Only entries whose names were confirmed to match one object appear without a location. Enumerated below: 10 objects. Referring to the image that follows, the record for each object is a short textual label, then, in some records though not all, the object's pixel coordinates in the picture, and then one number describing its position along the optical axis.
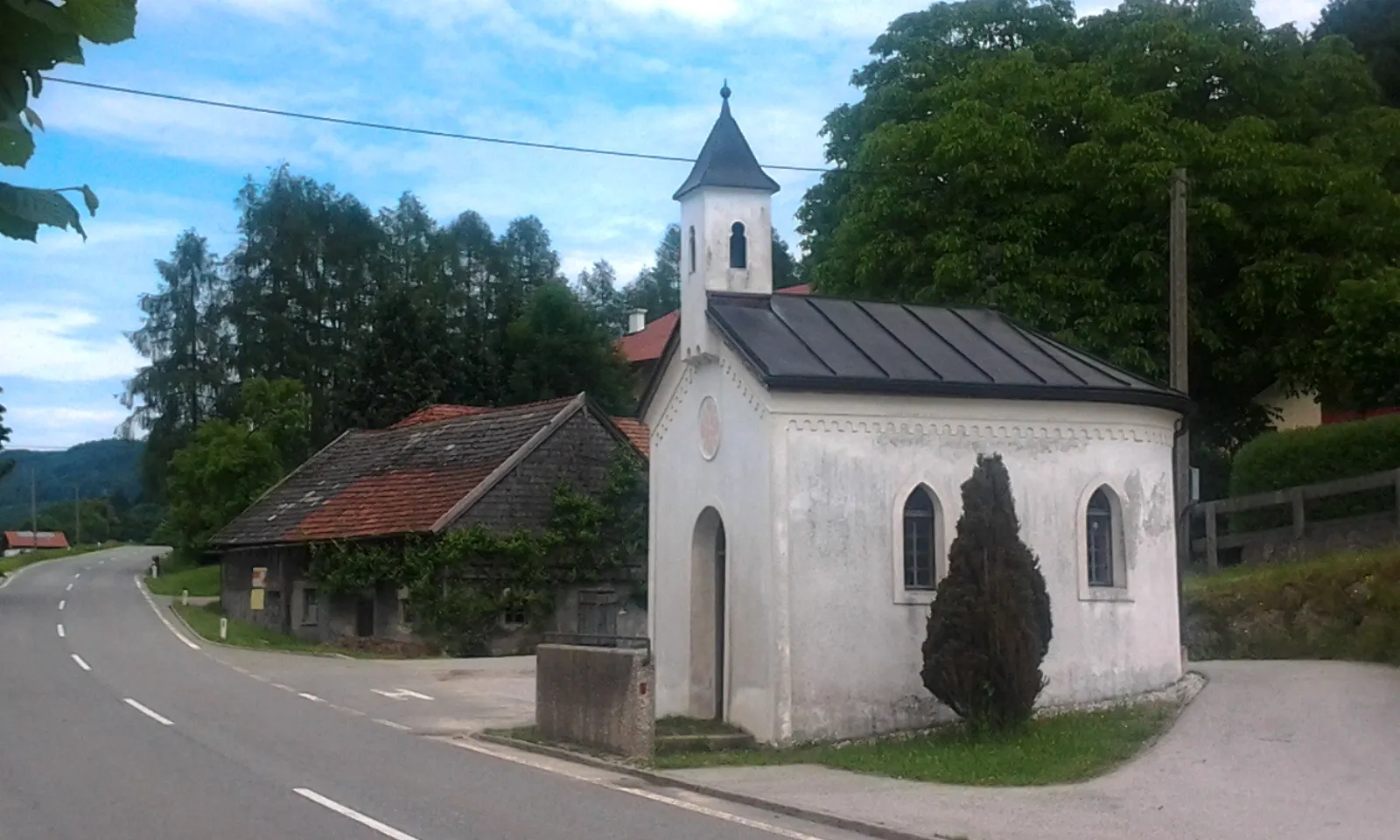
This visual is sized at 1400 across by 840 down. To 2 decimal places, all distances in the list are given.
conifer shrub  15.23
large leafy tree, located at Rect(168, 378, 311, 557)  53.66
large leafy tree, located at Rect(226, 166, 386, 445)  62.94
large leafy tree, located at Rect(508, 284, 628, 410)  57.81
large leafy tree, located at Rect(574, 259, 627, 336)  86.50
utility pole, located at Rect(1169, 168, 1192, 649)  23.12
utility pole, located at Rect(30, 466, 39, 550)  116.69
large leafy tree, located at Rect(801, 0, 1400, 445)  29.78
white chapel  16.69
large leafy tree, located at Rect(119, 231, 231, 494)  62.94
